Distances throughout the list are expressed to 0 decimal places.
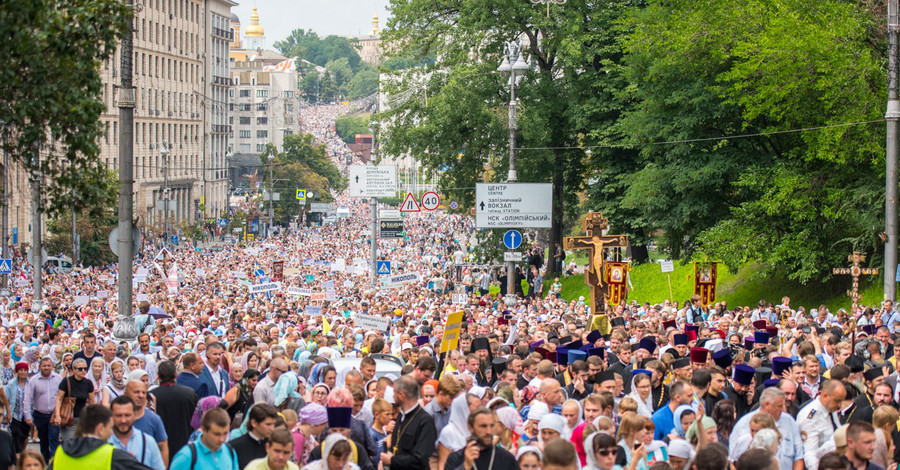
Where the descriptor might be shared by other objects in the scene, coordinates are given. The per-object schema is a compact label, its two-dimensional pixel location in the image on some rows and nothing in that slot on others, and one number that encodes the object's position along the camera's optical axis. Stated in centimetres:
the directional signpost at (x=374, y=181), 5231
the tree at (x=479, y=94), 4181
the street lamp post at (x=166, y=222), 7360
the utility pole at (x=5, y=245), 4500
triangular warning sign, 4627
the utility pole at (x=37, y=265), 3416
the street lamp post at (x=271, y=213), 11028
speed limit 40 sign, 4509
